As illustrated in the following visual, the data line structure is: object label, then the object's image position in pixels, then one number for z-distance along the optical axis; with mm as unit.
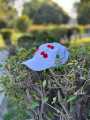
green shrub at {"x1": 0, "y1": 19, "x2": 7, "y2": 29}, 16669
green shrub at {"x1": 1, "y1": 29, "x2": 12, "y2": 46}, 11092
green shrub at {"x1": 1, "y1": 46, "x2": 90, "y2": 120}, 1786
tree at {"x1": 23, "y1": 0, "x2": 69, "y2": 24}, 19962
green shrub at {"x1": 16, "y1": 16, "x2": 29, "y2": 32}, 12725
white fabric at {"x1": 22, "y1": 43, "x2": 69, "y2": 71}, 1830
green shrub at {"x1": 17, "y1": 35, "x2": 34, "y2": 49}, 8821
